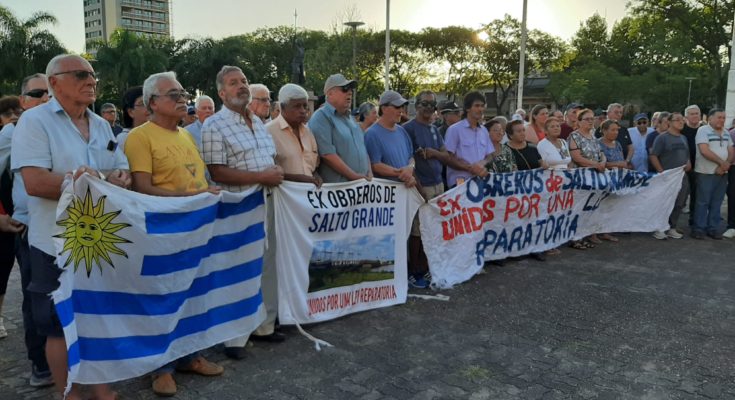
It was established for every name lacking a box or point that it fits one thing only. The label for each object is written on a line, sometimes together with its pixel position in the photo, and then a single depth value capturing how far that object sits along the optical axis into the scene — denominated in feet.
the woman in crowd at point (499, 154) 23.03
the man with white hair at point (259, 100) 16.08
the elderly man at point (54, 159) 9.89
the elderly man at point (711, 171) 28.45
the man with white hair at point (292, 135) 15.51
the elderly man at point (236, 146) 13.74
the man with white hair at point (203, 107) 22.08
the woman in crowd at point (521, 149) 23.91
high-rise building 447.83
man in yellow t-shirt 11.65
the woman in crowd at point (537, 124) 26.87
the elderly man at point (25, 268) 11.63
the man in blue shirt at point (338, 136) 16.76
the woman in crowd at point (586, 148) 26.07
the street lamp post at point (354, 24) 95.68
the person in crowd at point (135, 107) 15.24
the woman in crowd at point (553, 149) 24.73
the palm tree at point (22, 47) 118.42
